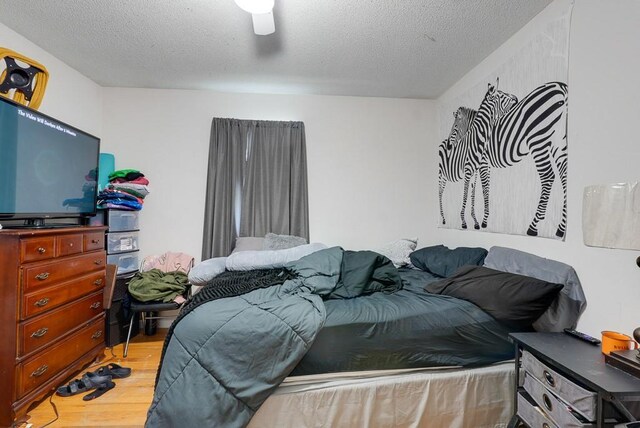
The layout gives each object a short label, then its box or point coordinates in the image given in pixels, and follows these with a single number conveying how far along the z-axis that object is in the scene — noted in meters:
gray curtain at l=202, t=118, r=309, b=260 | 3.03
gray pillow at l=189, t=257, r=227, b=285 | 2.28
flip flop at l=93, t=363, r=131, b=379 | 2.03
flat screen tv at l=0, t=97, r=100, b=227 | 1.70
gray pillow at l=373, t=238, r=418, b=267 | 2.67
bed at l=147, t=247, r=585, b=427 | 1.27
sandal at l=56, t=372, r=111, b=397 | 1.84
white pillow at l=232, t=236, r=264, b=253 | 2.86
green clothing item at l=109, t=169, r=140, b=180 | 2.74
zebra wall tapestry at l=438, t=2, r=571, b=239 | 1.70
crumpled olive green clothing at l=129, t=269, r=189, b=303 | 2.46
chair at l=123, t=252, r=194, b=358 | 2.81
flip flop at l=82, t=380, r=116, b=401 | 1.80
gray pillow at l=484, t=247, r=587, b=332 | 1.53
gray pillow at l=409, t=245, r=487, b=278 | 2.20
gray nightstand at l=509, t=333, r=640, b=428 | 0.98
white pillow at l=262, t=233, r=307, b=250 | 2.79
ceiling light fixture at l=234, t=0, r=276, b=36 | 1.44
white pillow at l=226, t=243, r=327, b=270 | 2.29
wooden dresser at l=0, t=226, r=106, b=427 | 1.53
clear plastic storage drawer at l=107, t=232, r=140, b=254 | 2.62
